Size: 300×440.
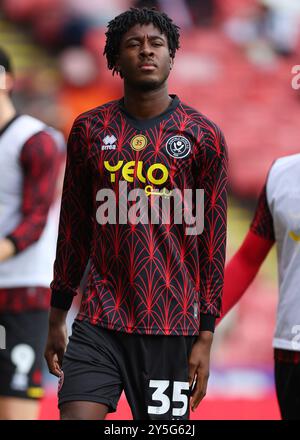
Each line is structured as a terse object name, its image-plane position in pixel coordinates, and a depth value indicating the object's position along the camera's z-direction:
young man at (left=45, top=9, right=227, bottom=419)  7.61
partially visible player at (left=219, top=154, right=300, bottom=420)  8.87
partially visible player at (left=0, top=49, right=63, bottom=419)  11.25
